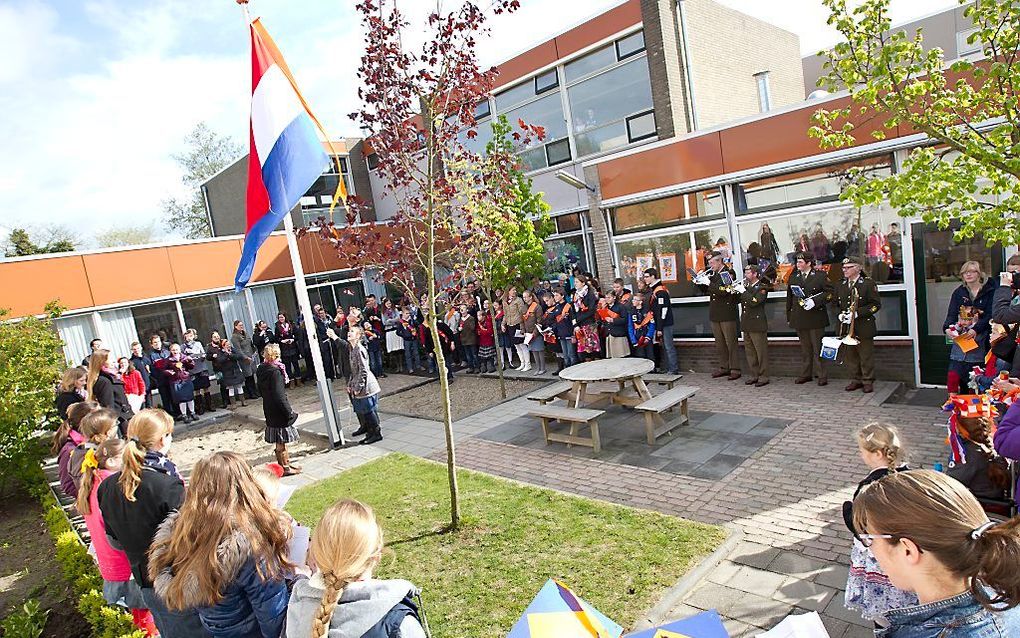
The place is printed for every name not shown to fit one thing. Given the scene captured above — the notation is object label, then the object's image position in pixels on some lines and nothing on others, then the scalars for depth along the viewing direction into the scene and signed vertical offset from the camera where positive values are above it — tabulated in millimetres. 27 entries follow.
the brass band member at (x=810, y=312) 9438 -1666
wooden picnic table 8484 -1909
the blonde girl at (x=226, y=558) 2830 -1204
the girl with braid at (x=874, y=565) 3098 -1932
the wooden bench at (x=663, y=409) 7816 -2312
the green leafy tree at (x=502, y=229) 6637 +413
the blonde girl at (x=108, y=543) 3953 -1533
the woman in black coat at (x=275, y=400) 8477 -1442
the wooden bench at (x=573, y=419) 7887 -2301
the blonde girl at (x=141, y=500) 3512 -1057
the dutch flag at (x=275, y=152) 7473 +1764
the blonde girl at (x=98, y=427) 4449 -742
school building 9383 +838
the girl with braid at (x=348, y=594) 2383 -1251
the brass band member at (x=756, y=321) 10062 -1760
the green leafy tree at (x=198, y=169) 36406 +8336
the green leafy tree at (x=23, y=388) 9156 -783
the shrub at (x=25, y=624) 4727 -2244
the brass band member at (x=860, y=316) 8859 -1733
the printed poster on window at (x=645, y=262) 12619 -594
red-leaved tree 5559 +1242
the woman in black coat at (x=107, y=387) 8461 -904
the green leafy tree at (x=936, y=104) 5434 +747
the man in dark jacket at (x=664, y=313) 11289 -1531
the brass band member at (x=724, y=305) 10633 -1499
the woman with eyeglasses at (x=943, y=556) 1759 -1129
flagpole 9242 -1130
